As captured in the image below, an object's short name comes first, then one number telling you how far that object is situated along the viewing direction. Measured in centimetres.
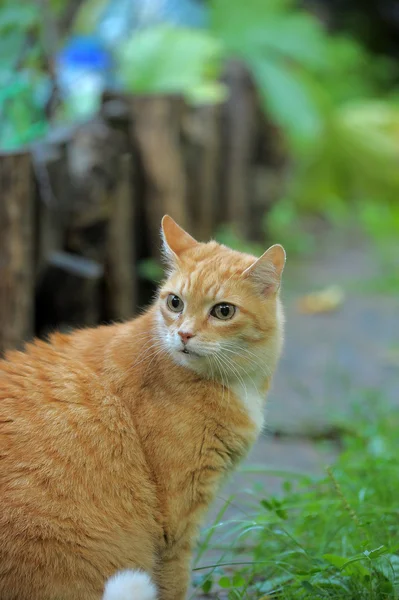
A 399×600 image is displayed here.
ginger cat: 457
